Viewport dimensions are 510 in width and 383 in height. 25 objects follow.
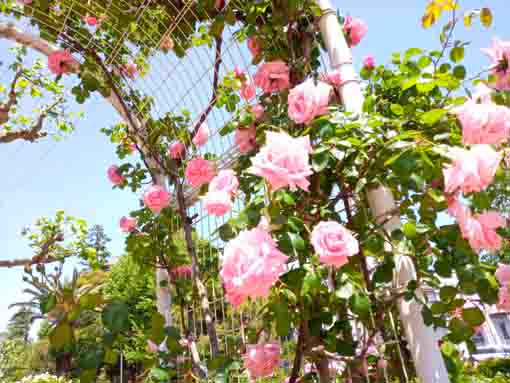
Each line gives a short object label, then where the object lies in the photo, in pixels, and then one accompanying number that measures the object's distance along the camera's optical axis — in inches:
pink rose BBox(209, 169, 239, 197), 30.9
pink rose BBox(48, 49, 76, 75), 59.5
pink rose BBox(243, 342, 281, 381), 29.9
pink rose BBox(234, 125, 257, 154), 39.6
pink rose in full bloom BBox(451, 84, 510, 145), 23.7
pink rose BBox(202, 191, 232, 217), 29.9
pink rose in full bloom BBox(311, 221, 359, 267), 23.4
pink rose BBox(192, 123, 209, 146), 53.1
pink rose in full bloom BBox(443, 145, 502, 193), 21.6
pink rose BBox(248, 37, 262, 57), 43.9
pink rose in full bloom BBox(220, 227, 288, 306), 21.4
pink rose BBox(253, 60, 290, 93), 39.1
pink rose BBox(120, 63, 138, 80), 66.7
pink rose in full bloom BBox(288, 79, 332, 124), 30.6
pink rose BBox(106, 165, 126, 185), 69.3
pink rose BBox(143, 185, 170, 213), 53.3
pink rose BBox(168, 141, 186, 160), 57.9
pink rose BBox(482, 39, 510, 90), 32.9
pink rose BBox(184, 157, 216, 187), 44.7
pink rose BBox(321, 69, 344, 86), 37.5
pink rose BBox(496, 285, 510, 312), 27.9
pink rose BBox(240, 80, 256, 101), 45.4
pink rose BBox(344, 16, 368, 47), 44.4
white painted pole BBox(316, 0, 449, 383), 28.4
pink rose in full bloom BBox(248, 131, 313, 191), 23.8
